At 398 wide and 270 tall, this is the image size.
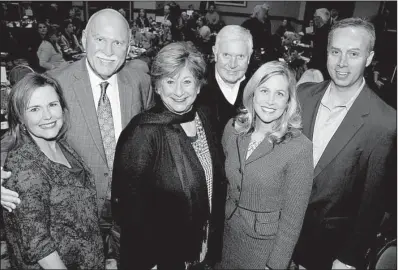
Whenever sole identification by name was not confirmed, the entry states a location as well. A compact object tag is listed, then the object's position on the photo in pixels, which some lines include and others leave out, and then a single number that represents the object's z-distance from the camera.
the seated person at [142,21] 9.83
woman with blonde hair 1.68
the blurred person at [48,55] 5.86
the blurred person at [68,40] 7.19
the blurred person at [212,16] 12.74
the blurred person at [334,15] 7.52
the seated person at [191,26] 8.48
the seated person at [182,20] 11.19
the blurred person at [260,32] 5.22
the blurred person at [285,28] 11.00
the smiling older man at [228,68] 2.55
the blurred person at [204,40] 7.22
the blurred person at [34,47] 5.60
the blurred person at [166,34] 8.60
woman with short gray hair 1.64
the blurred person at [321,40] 3.35
